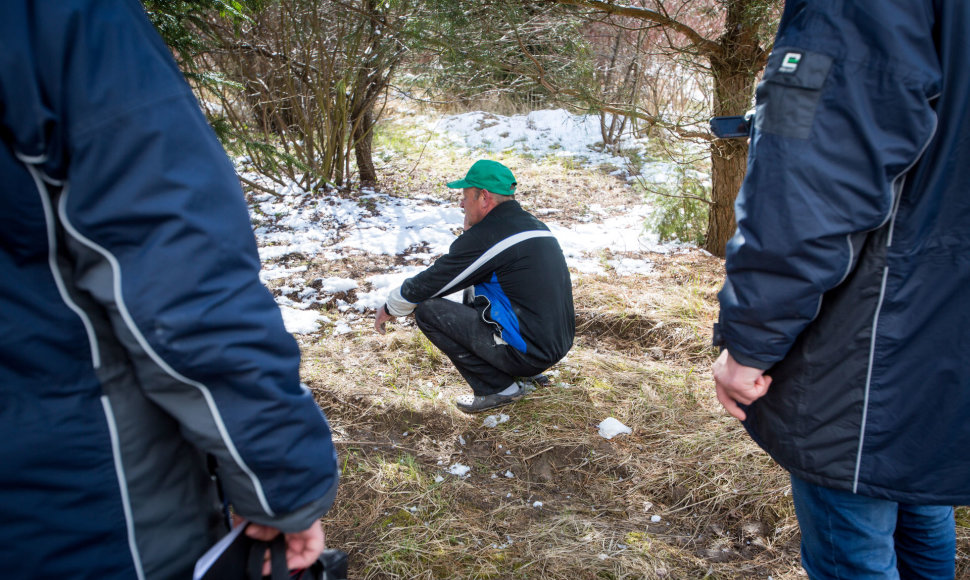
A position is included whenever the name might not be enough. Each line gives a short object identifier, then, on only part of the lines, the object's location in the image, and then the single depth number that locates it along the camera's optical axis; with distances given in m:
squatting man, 2.88
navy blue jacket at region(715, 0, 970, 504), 1.04
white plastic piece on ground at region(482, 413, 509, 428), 3.02
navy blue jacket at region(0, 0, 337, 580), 0.77
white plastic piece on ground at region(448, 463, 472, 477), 2.65
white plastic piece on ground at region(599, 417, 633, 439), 2.92
